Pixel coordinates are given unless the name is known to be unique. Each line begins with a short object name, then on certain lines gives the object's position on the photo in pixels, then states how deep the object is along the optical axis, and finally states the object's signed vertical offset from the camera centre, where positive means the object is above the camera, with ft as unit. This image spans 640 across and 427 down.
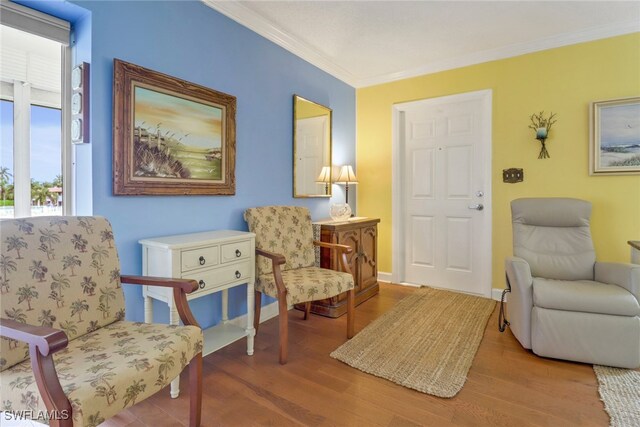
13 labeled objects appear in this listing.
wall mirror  10.42 +2.10
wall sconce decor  10.11 +2.64
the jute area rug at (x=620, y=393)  5.15 -3.20
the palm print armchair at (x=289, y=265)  7.07 -1.39
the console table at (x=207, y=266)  5.87 -1.07
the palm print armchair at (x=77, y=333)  3.23 -1.57
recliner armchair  6.54 -1.70
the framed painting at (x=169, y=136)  6.18 +1.61
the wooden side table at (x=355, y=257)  9.79 -1.48
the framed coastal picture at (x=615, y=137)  9.12 +2.09
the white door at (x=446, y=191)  11.41 +0.74
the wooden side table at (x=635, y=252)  7.82 -1.03
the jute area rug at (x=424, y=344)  6.37 -3.13
